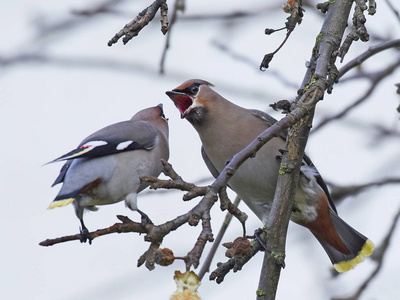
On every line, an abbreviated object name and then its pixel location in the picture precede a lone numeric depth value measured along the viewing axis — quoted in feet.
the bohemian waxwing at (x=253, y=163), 28.73
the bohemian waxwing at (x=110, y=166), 26.86
